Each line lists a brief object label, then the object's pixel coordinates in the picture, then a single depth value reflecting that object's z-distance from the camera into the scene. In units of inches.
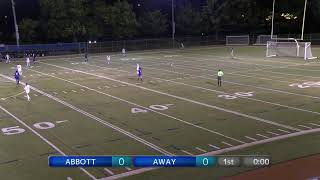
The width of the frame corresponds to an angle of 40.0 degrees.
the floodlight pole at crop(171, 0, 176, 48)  2849.4
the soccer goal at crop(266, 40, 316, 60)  1852.9
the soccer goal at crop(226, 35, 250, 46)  2864.2
